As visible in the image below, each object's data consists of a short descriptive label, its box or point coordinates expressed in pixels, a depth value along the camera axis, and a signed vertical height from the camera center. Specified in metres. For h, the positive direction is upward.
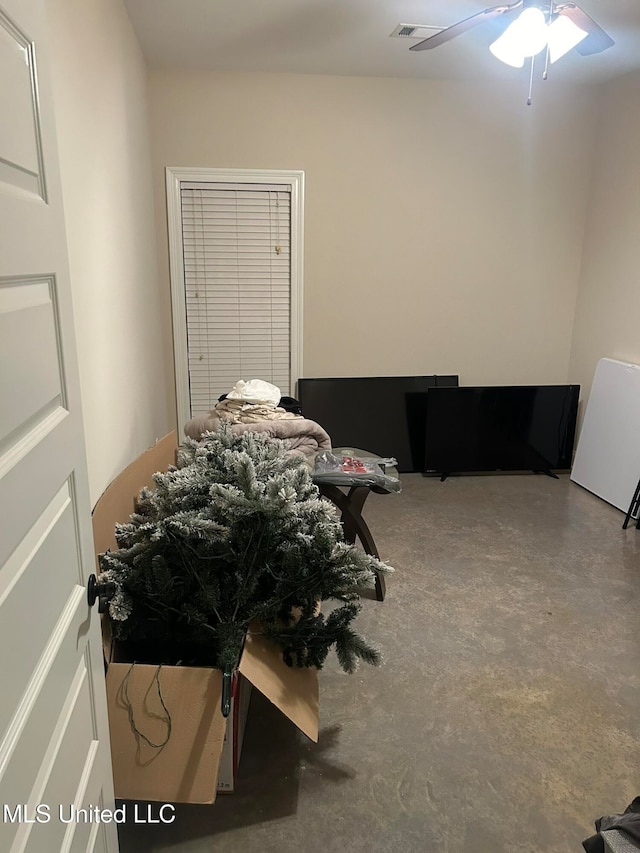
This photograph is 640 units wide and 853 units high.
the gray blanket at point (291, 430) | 2.83 -0.74
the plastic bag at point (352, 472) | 2.77 -0.91
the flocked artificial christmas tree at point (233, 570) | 1.68 -0.86
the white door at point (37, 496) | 0.81 -0.35
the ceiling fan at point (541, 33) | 2.43 +1.07
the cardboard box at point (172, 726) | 1.59 -1.21
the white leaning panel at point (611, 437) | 3.94 -1.07
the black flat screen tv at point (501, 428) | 4.41 -1.11
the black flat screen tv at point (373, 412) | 4.50 -1.01
